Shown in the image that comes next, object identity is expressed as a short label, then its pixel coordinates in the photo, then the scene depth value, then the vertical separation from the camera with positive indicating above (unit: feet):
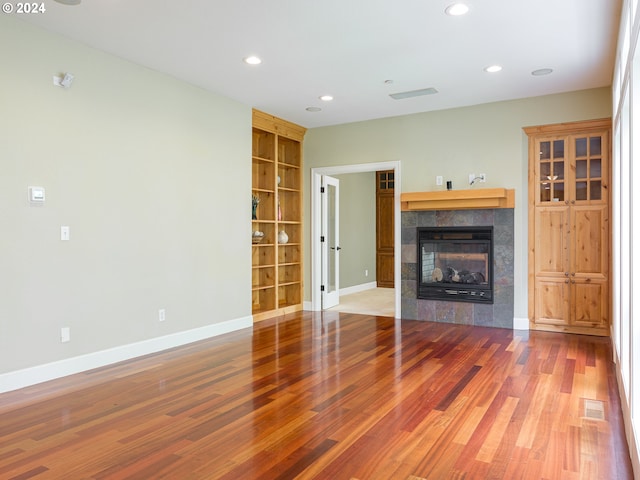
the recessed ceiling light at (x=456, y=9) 11.07 +5.54
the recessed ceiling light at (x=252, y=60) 14.25 +5.56
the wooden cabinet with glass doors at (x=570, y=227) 17.35 +0.41
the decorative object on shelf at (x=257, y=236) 21.15 +0.11
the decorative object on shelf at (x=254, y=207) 21.10 +1.44
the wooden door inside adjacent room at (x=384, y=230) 32.81 +0.58
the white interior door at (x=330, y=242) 24.09 -0.19
